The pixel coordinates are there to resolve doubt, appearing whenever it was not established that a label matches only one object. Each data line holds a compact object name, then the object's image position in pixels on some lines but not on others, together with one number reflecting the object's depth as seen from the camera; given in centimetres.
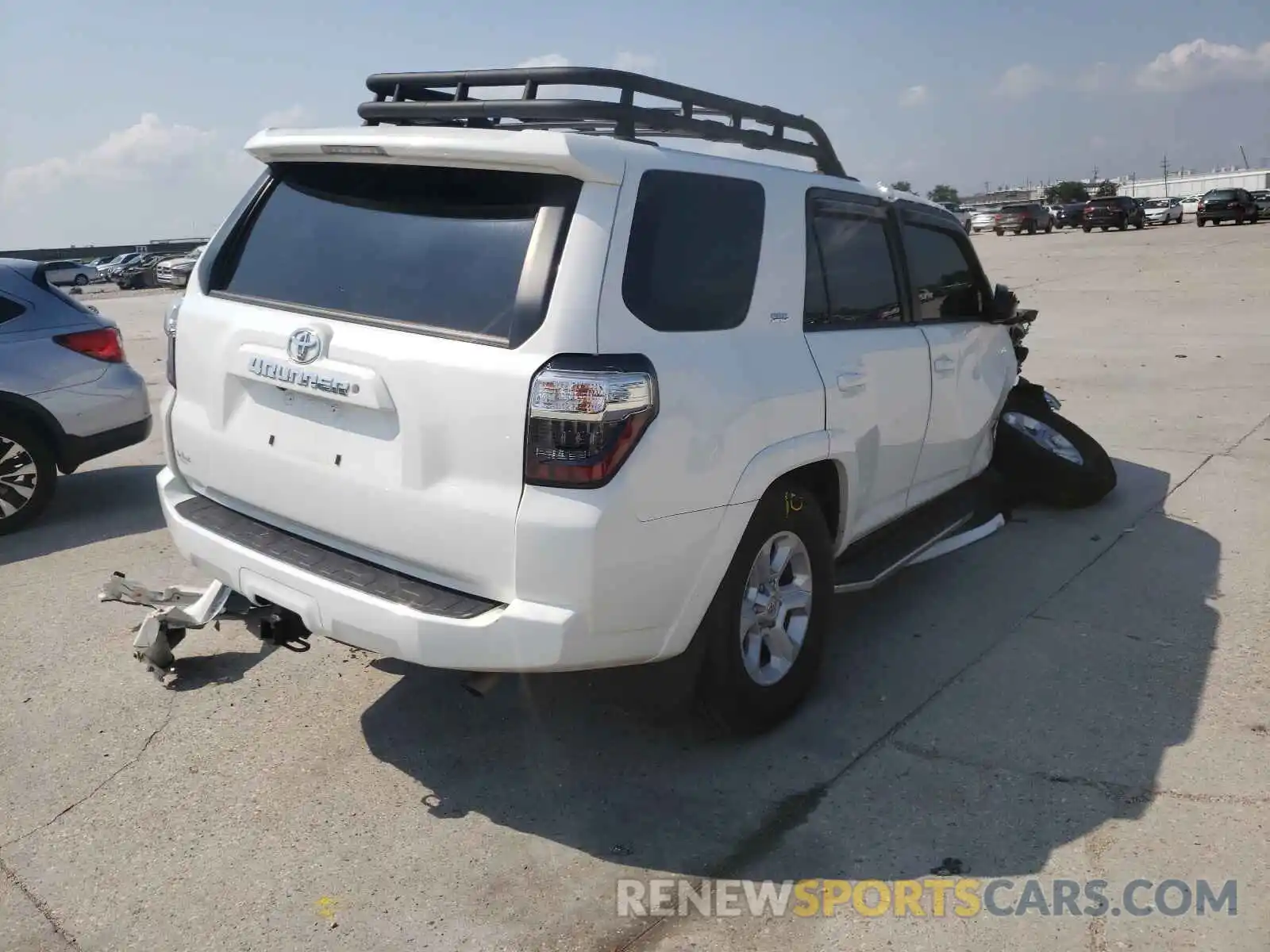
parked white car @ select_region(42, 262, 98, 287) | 4881
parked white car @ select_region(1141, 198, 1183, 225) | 5425
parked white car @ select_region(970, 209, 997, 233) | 4961
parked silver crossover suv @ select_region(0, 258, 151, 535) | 639
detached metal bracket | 397
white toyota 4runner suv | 295
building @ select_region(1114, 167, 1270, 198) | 11656
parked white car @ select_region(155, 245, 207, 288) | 3509
